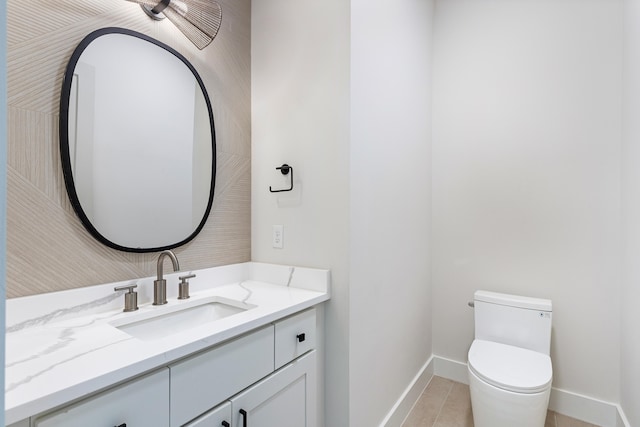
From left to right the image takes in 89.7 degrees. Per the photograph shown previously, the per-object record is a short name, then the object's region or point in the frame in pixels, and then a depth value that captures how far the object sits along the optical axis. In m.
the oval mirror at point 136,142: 1.14
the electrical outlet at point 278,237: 1.63
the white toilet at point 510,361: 1.46
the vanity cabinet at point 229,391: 0.75
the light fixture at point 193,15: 1.33
